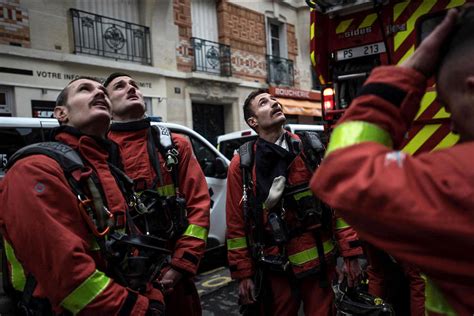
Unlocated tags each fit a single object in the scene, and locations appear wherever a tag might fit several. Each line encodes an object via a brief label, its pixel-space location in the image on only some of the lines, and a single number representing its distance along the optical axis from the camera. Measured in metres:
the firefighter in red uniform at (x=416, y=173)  0.88
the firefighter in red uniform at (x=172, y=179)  2.31
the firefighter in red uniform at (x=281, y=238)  2.44
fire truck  2.48
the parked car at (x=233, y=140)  7.28
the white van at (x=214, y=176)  5.31
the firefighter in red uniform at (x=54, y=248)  1.52
